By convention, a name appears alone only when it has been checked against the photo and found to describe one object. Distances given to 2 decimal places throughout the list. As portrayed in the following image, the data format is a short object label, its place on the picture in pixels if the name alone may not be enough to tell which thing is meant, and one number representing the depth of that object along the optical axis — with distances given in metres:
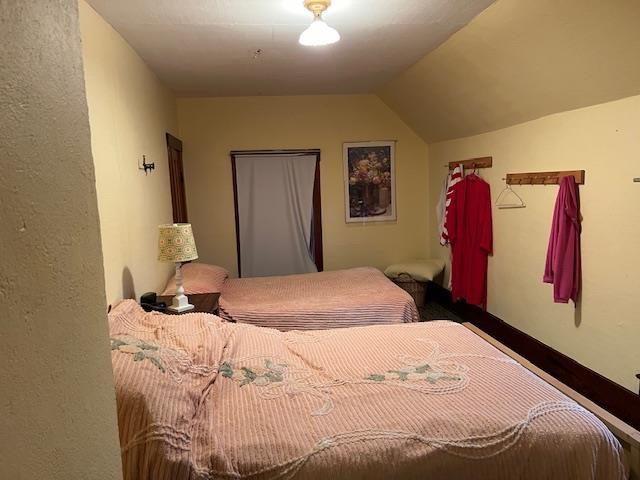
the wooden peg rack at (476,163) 4.06
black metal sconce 3.21
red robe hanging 4.10
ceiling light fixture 2.40
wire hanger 3.63
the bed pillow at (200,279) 3.35
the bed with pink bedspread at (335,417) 1.44
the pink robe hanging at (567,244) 2.93
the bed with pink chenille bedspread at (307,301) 3.28
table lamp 2.82
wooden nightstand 2.88
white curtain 5.16
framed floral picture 5.27
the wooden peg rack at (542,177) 2.95
